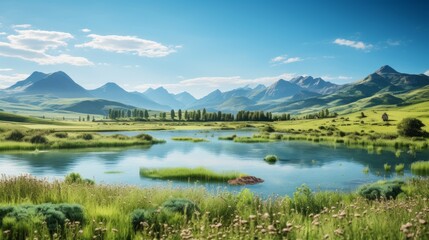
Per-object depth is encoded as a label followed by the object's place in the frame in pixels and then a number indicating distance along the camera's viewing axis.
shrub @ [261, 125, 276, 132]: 143.50
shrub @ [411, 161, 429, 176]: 48.88
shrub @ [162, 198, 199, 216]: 15.08
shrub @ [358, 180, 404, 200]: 24.99
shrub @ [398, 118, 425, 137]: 98.78
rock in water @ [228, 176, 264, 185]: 42.00
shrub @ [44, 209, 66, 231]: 13.02
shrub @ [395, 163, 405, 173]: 49.55
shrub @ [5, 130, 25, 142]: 81.00
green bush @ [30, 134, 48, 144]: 77.06
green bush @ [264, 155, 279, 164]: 60.48
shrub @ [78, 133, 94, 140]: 87.57
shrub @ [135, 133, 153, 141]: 94.54
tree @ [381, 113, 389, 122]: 141.75
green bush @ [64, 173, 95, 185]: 35.11
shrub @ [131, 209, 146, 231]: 13.85
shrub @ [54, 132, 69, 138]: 87.70
